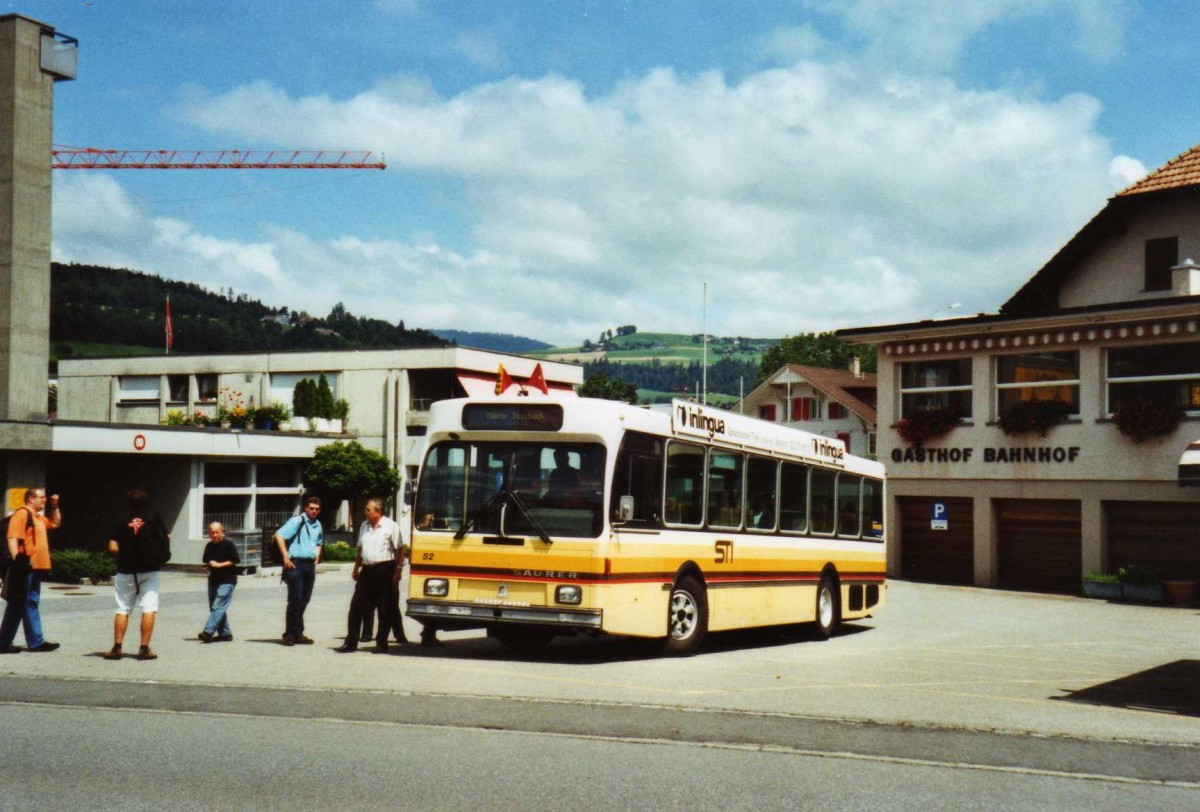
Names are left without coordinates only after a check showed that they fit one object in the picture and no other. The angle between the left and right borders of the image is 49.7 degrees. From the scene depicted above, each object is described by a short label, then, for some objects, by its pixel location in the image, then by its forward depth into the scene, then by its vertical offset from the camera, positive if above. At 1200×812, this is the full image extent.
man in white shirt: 15.36 -1.00
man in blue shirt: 16.14 -0.91
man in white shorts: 13.98 -0.80
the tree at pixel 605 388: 144.12 +11.80
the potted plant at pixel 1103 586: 30.91 -2.13
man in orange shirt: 14.38 -0.77
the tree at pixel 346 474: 43.84 +0.55
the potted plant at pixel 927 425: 35.25 +1.95
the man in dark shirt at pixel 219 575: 16.11 -1.07
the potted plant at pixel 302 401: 52.19 +3.56
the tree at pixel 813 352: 117.81 +13.03
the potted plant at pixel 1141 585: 30.28 -2.04
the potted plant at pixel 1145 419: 30.61 +1.88
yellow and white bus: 13.99 -0.34
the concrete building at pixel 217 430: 35.47 +2.09
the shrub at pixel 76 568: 28.39 -1.78
